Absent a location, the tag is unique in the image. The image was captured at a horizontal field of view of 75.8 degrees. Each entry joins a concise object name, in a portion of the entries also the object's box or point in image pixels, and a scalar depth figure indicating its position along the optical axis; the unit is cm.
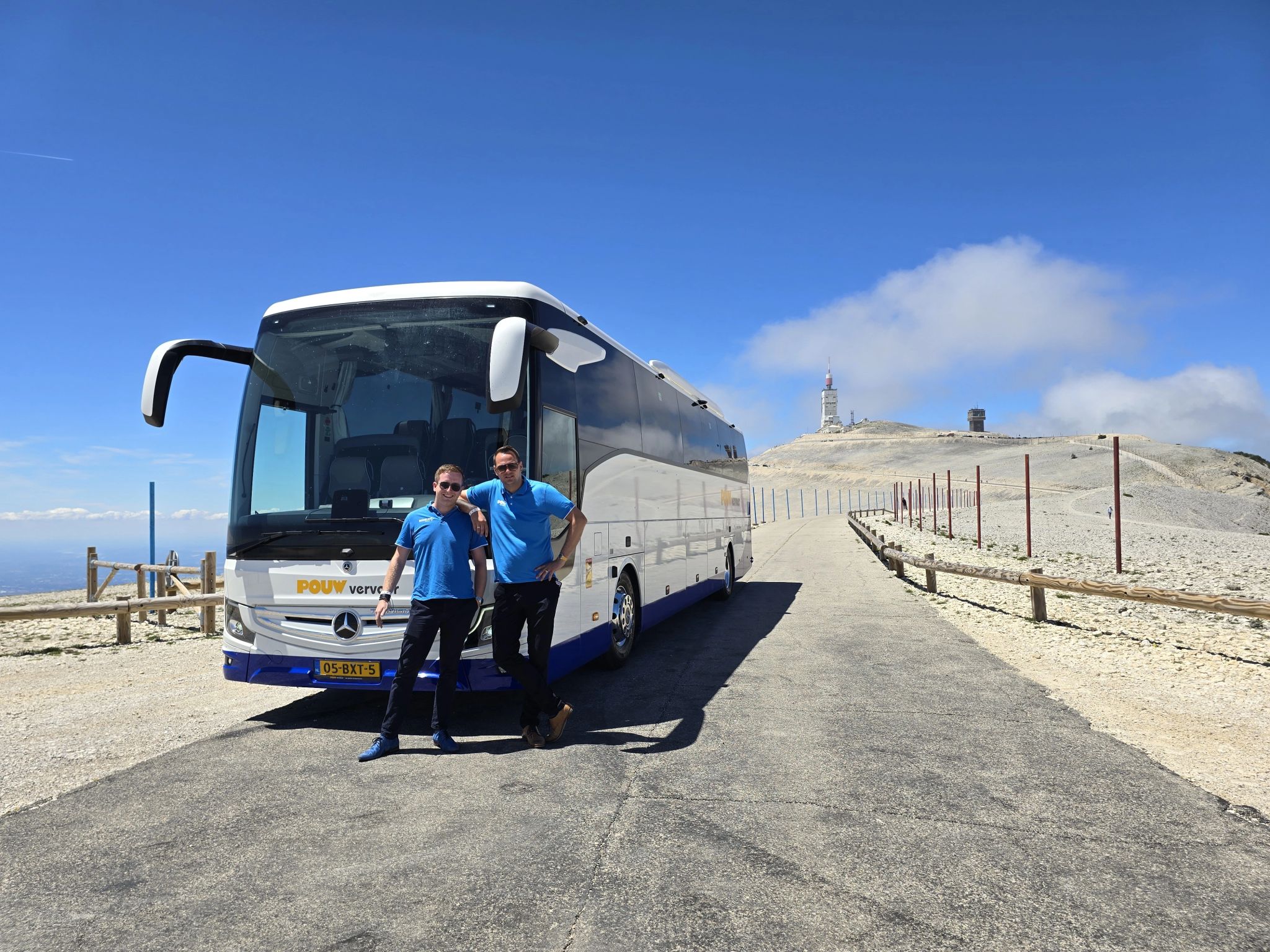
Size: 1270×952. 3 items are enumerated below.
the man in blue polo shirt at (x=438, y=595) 551
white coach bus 599
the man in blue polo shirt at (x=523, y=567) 562
